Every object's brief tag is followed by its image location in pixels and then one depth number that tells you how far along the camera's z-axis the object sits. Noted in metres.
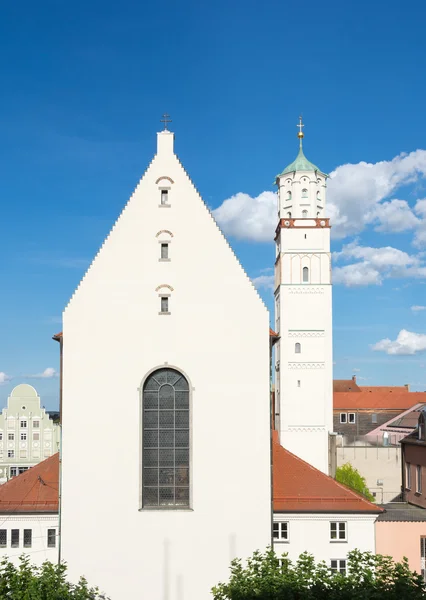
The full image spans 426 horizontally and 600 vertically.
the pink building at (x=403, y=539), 29.88
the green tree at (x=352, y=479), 52.34
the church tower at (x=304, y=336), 61.97
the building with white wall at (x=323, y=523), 26.84
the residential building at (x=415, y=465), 39.38
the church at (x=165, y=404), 22.67
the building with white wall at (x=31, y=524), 26.48
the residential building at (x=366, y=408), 86.79
